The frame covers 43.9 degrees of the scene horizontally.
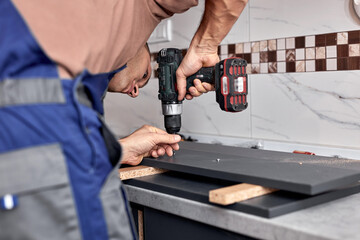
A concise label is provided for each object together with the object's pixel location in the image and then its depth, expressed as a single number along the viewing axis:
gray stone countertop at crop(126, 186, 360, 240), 0.91
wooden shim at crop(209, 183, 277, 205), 1.02
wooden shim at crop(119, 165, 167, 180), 1.36
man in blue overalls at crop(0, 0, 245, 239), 0.84
